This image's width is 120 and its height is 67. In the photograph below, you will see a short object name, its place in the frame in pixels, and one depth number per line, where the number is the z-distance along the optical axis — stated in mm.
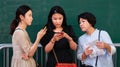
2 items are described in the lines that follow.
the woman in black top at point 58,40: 7279
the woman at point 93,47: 7274
